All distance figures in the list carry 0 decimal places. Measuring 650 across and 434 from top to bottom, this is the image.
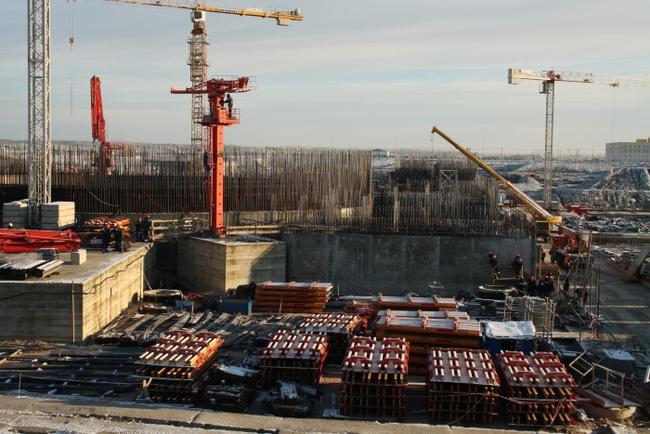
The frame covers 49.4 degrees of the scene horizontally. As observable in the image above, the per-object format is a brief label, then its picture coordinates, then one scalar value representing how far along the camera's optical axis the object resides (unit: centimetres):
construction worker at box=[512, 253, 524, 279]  2770
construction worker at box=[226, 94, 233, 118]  2989
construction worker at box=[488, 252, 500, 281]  2797
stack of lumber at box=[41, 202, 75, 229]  2808
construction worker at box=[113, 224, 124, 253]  2615
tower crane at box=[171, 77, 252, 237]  2944
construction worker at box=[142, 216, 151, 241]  2930
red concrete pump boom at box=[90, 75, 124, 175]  4872
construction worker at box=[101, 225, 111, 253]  2614
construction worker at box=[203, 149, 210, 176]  3028
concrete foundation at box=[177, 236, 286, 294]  2764
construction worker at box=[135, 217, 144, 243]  2945
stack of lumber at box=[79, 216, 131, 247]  2750
